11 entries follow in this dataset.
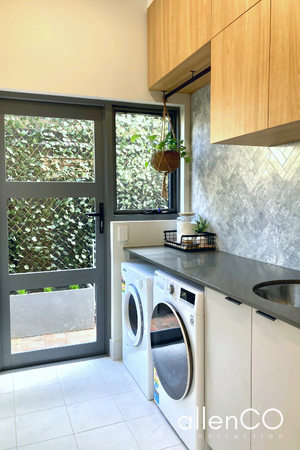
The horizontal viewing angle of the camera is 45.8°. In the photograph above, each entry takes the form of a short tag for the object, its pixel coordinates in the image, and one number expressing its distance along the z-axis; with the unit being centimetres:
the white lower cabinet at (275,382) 114
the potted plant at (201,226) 270
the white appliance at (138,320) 221
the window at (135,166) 289
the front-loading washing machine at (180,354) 167
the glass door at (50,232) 264
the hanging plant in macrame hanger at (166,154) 268
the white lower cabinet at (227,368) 139
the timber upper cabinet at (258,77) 139
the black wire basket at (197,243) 253
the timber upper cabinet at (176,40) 201
